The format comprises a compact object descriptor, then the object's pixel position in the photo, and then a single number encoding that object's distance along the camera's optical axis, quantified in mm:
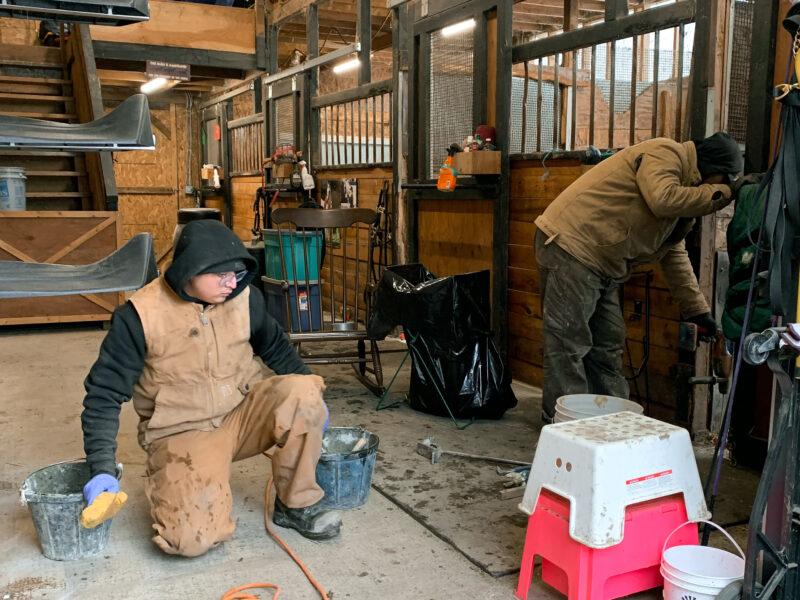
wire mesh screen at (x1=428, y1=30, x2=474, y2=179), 4668
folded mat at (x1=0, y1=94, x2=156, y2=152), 2527
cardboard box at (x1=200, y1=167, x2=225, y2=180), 10180
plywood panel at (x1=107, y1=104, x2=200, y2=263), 10922
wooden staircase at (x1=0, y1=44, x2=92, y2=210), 6680
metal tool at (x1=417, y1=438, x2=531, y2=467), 3086
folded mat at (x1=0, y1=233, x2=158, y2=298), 2346
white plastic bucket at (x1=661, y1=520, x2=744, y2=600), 1777
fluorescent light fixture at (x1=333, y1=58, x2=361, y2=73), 6366
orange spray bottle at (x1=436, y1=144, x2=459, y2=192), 4465
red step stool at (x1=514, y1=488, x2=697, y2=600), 1901
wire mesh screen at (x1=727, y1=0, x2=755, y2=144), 3066
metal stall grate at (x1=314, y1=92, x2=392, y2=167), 6078
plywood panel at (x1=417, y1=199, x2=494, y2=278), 4602
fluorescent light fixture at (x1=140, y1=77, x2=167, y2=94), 9653
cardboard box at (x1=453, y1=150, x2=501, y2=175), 4250
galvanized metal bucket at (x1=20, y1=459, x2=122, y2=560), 2174
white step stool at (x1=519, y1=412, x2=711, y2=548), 1854
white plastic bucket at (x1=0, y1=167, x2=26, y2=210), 5680
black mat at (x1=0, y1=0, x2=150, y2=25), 2492
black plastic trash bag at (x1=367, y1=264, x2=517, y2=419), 3582
